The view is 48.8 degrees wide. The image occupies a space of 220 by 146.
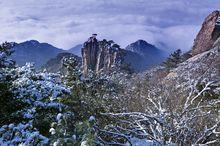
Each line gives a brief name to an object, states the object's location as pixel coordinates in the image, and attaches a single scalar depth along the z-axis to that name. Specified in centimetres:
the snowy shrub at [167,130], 407
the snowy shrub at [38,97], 505
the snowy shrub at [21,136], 422
